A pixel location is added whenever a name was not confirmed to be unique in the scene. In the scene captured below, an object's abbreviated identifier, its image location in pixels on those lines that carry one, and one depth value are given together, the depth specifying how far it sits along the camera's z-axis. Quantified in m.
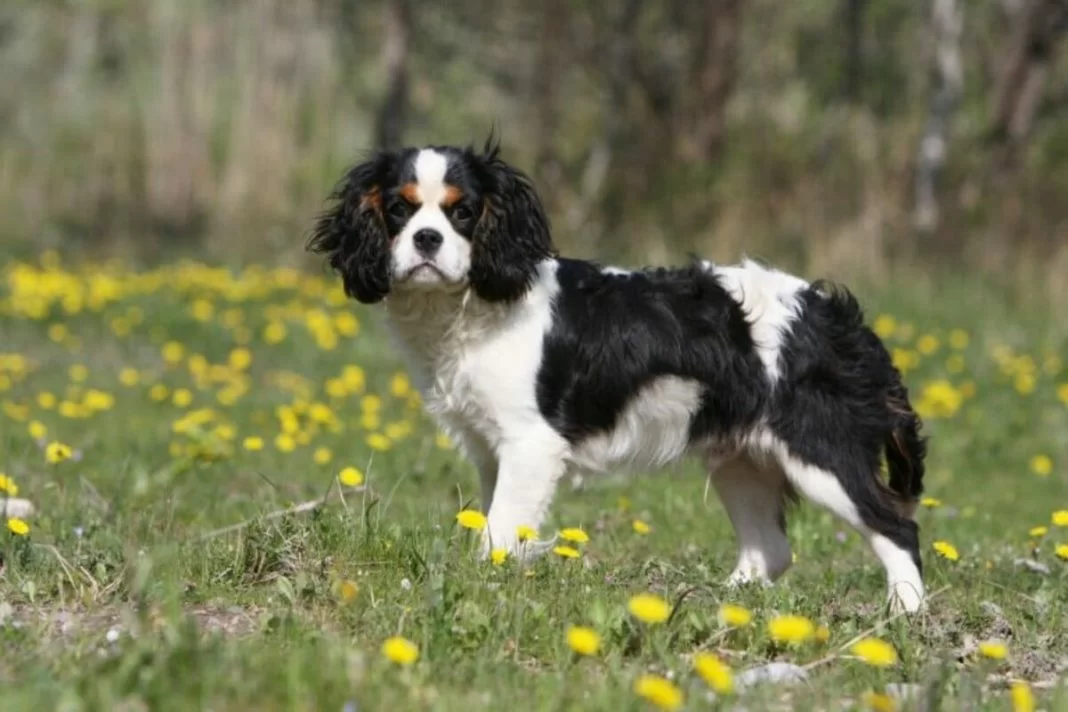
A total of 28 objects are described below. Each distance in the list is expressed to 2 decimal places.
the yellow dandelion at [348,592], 6.86
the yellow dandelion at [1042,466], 16.06
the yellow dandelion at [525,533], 7.98
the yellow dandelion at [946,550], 9.13
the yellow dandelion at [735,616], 6.36
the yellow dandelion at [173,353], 20.30
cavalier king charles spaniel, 9.87
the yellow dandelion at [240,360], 19.92
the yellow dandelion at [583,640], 5.84
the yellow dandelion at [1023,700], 5.60
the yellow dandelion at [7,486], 9.11
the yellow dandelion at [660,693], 5.11
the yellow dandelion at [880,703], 5.38
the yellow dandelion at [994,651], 6.45
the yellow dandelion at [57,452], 9.97
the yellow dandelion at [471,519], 7.91
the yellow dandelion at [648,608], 6.01
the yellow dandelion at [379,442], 13.68
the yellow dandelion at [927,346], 20.81
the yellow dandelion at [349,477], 9.03
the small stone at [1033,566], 10.27
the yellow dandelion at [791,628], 5.87
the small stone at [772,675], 6.57
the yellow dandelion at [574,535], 7.91
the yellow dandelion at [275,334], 21.42
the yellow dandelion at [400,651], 5.84
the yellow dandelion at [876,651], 5.80
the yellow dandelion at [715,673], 5.39
